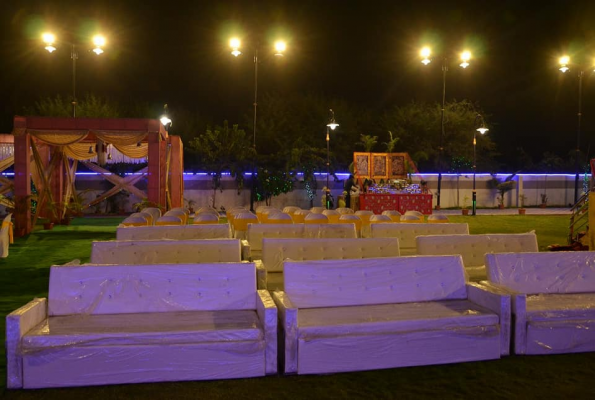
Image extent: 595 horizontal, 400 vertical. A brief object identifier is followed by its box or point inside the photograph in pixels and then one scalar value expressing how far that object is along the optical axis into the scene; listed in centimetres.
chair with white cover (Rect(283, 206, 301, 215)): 1373
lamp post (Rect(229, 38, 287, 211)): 1839
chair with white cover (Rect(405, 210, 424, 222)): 1167
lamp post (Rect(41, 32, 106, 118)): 1727
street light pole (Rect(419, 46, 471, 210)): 2112
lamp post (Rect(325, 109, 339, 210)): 2103
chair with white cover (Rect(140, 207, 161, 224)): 1309
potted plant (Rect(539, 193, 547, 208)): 3087
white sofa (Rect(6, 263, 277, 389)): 436
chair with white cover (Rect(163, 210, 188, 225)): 1231
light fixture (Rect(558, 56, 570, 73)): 2364
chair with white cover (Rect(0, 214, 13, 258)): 1119
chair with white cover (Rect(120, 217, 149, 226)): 1058
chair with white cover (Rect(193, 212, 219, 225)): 1145
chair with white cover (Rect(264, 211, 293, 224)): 1114
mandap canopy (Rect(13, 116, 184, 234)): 1576
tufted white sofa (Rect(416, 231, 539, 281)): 748
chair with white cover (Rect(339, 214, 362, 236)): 1134
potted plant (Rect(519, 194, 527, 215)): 3056
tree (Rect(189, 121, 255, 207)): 2698
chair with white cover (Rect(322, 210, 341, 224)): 1200
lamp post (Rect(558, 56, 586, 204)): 2370
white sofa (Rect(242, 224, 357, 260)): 887
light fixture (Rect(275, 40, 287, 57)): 1832
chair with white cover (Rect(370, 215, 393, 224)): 1124
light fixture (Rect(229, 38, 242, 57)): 1847
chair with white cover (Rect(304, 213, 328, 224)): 1125
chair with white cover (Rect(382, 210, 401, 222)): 1223
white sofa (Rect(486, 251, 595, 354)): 519
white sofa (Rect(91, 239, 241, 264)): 688
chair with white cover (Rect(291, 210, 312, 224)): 1284
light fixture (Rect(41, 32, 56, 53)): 1723
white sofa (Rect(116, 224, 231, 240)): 850
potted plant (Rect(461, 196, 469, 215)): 2955
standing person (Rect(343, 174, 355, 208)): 2475
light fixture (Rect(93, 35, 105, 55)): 1783
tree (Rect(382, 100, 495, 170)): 3588
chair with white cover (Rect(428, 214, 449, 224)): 1117
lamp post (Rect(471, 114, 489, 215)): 2323
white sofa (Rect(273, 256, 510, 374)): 471
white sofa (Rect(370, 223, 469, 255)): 936
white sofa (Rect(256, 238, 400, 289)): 711
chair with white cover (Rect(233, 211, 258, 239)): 1154
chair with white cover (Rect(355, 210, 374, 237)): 1062
